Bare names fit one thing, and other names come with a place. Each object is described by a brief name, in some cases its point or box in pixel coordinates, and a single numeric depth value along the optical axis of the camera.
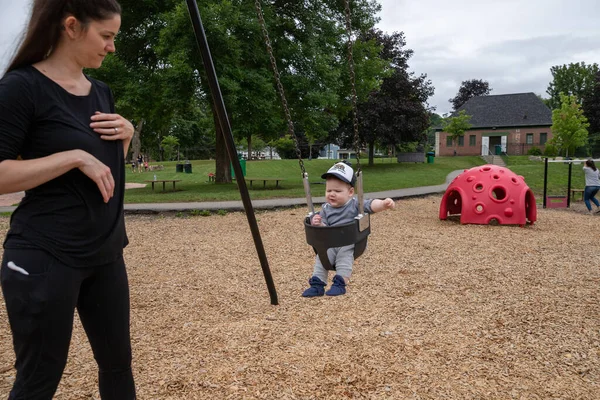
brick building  47.38
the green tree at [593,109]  46.56
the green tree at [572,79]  62.12
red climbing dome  9.52
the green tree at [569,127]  36.75
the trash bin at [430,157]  37.41
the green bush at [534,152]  42.47
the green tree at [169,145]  44.56
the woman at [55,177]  1.45
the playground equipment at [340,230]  2.63
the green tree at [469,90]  69.62
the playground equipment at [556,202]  13.32
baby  2.94
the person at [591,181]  11.99
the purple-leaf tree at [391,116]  30.05
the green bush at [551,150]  39.79
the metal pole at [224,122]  2.20
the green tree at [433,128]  49.44
